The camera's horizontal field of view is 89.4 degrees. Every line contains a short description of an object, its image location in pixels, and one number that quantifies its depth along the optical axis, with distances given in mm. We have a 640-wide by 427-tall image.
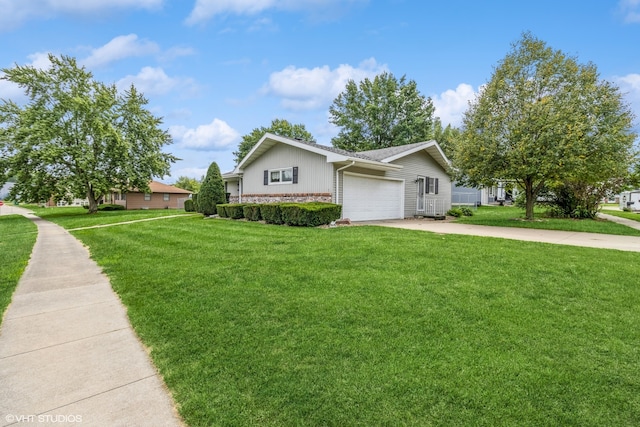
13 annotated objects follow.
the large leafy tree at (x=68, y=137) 21969
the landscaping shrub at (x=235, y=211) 14823
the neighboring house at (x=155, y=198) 35375
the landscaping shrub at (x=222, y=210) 15806
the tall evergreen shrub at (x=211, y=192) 17312
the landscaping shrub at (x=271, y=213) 12641
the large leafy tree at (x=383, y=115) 34906
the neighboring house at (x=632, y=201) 27588
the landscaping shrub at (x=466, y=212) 19656
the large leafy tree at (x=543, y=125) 12180
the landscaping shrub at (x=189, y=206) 24172
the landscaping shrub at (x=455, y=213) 18494
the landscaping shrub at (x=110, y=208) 31578
